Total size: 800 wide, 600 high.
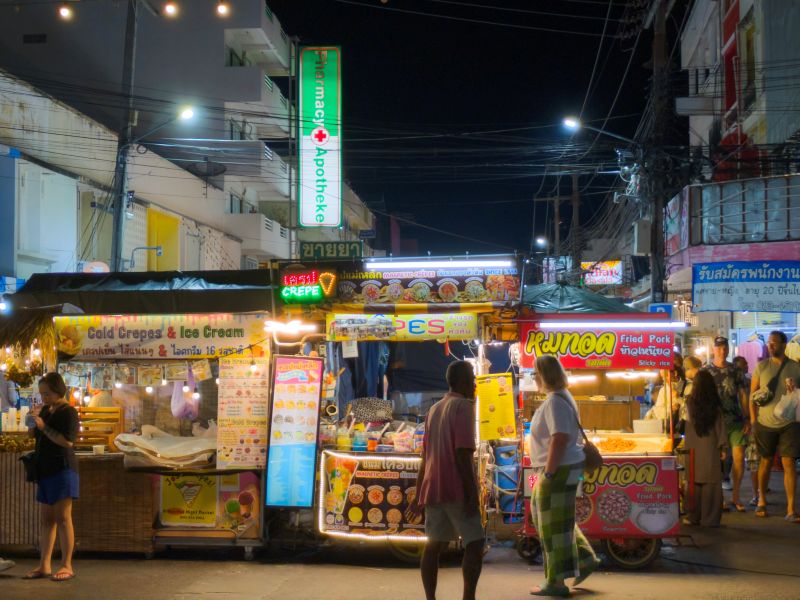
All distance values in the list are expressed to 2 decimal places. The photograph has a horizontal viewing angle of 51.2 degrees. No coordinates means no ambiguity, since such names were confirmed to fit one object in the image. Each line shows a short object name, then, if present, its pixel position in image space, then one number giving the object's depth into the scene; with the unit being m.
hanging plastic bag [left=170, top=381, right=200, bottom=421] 9.67
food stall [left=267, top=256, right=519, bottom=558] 8.11
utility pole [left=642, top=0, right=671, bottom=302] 17.16
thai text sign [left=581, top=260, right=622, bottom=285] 39.39
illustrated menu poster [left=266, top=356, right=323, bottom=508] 8.31
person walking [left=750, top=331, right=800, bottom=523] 9.93
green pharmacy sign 23.20
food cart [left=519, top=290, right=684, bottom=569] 7.74
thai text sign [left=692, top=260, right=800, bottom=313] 13.50
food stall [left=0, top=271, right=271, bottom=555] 8.44
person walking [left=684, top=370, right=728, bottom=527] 9.63
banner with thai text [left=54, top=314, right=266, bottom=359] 8.77
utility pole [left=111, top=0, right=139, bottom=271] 16.86
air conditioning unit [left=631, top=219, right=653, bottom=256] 18.80
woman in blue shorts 7.45
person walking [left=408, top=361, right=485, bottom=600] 5.88
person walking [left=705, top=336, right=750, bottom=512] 10.88
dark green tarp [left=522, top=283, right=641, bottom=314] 8.97
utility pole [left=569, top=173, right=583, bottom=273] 37.81
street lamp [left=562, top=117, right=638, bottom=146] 16.48
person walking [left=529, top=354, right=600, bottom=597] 6.47
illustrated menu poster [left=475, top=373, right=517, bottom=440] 8.28
